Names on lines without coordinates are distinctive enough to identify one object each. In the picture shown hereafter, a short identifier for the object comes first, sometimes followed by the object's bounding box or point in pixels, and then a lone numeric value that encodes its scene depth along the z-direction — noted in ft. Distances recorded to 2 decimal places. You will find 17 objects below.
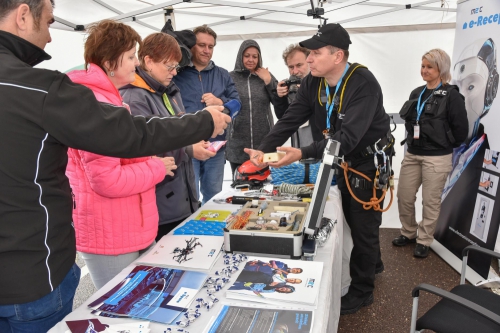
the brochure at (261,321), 3.44
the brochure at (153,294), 3.74
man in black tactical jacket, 6.95
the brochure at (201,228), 5.88
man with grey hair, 11.30
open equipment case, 4.89
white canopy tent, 13.58
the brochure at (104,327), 3.44
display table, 3.61
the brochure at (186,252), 4.78
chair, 4.87
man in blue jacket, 9.68
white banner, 8.93
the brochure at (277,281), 3.87
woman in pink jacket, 4.51
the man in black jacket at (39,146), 3.11
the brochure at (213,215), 6.57
